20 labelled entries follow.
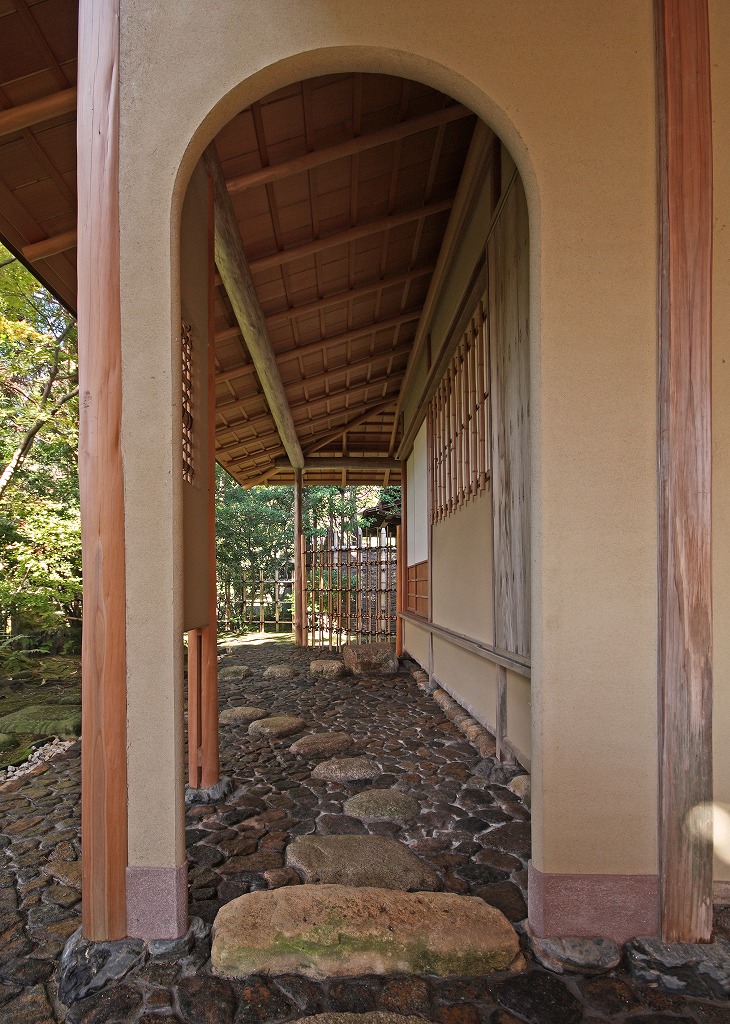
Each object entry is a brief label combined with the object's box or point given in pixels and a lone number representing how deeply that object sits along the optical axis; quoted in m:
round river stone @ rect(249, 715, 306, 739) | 5.16
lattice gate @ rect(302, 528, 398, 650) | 11.05
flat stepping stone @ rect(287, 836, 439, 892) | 2.63
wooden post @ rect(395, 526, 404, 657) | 9.86
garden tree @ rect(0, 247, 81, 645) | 8.20
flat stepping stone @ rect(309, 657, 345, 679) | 8.17
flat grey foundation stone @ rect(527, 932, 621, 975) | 2.03
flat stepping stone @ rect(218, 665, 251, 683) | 8.03
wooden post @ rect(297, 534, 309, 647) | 11.35
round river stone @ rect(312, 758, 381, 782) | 4.05
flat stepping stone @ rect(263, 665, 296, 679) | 8.13
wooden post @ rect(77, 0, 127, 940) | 2.17
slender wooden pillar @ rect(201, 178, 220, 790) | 3.75
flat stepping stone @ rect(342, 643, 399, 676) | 8.48
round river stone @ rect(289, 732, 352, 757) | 4.66
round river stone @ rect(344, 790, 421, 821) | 3.38
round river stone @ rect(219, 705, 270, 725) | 5.63
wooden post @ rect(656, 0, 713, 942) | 2.14
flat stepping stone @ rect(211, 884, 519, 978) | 2.03
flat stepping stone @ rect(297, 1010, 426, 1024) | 1.78
